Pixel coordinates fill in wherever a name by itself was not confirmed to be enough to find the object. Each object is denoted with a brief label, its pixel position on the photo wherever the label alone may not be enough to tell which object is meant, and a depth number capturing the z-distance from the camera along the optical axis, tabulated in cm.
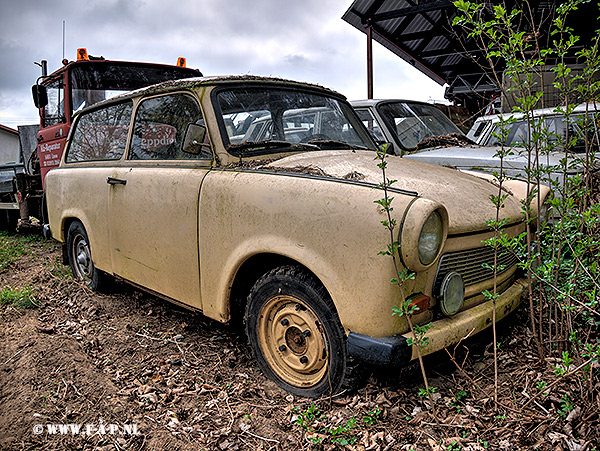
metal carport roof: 1210
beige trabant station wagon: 225
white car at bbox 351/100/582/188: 522
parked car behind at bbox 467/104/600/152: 607
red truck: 687
